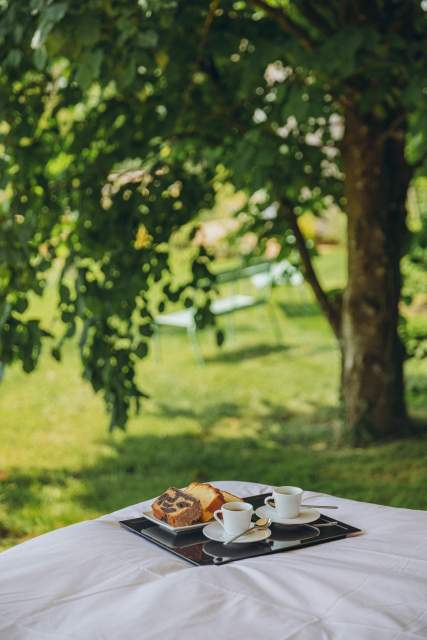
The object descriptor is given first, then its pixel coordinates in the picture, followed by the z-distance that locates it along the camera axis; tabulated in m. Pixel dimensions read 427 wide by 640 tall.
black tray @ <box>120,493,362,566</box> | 2.43
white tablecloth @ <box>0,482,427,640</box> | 2.15
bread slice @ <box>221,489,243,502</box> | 2.68
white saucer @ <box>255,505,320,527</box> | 2.57
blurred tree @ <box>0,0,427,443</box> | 3.84
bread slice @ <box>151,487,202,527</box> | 2.57
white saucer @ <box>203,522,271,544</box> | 2.48
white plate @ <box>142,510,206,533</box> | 2.55
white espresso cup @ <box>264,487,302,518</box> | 2.58
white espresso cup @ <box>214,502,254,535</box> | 2.49
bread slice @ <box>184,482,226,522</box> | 2.60
